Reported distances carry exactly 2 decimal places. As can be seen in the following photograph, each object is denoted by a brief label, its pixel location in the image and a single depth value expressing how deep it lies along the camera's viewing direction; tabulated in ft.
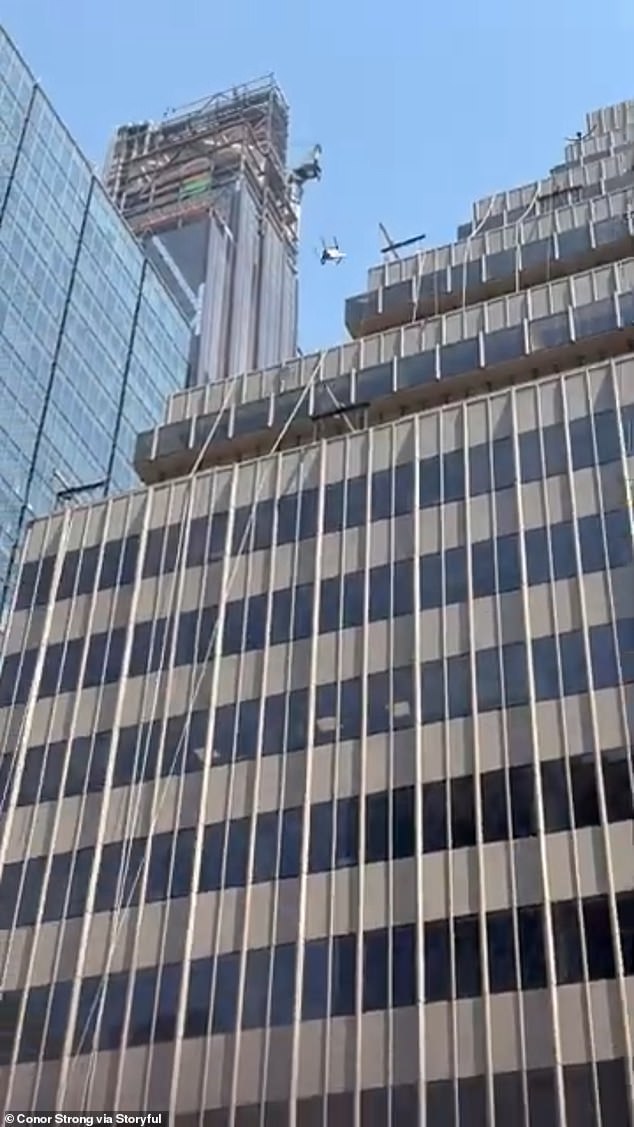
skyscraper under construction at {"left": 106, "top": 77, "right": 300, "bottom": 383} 421.18
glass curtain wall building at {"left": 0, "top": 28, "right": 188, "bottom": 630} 281.33
